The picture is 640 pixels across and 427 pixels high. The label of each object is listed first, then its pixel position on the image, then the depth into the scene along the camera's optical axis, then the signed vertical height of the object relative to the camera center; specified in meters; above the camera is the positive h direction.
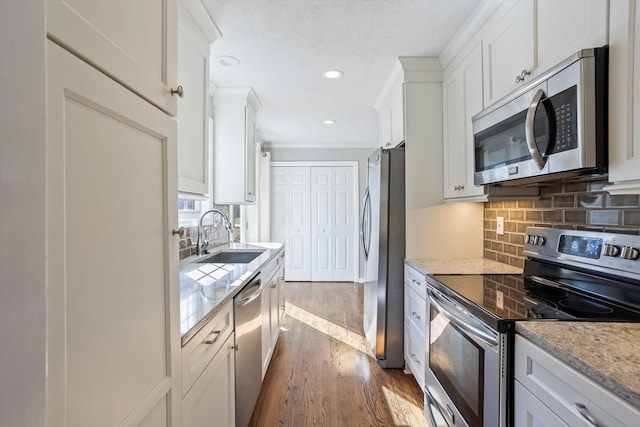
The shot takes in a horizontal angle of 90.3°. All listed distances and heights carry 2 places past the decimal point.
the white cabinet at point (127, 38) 0.54 +0.37
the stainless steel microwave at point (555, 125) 1.06 +0.34
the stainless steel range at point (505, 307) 1.09 -0.36
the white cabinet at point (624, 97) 0.97 +0.36
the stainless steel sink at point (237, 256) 2.76 -0.38
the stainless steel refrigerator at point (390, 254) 2.46 -0.32
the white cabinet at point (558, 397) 0.71 -0.47
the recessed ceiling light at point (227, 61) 2.35 +1.14
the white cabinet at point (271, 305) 2.24 -0.75
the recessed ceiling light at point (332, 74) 2.59 +1.15
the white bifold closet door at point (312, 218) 5.48 -0.10
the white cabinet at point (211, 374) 1.04 -0.61
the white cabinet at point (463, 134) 1.86 +0.54
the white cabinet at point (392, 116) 2.56 +0.87
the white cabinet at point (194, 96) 1.61 +0.66
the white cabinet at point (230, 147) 2.97 +0.61
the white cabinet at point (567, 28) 1.08 +0.69
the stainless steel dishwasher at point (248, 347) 1.58 -0.75
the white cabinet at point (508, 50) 1.46 +0.82
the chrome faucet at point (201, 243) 2.48 -0.24
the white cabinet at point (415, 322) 2.03 -0.76
